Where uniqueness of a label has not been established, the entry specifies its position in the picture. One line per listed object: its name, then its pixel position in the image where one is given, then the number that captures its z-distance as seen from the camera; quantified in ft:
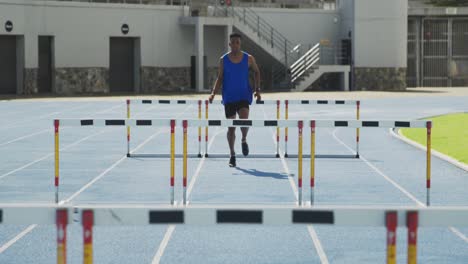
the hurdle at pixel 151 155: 63.87
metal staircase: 179.01
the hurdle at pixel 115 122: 47.47
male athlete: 54.65
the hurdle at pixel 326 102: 63.72
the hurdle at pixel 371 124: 45.83
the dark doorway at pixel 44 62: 169.99
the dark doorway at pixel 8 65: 164.86
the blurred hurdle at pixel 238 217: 18.25
